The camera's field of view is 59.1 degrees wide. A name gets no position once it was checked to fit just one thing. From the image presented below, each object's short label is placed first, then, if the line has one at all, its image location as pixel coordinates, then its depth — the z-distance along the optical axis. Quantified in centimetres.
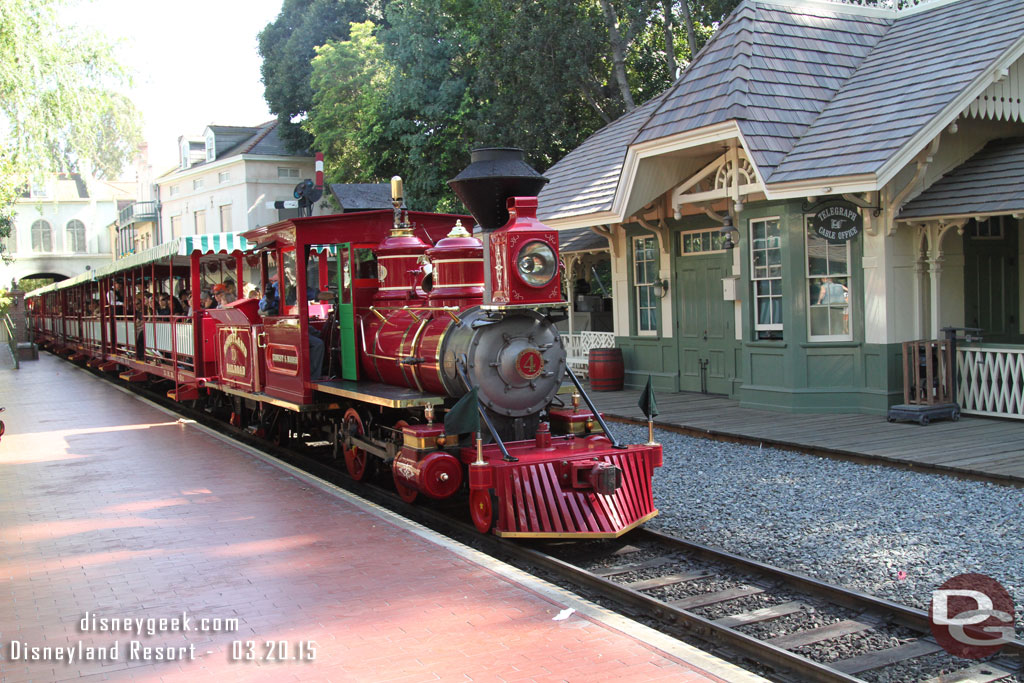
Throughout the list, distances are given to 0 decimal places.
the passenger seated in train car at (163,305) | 1705
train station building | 1067
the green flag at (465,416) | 656
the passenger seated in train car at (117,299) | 2086
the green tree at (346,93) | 2991
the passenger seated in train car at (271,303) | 1043
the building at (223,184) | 3819
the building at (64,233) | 5288
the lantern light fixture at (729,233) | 1235
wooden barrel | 1516
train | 663
